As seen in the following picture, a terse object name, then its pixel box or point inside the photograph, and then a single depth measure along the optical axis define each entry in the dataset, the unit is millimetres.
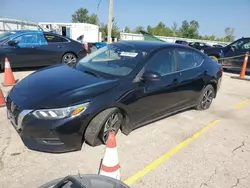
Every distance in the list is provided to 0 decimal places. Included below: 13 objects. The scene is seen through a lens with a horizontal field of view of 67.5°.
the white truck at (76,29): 20639
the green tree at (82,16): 60134
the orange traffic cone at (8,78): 4973
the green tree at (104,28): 39768
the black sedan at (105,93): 2289
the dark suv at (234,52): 8562
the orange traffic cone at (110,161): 1905
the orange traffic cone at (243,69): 7596
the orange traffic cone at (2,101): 3755
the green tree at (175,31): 67033
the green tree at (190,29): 58842
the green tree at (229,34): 73804
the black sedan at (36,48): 6205
